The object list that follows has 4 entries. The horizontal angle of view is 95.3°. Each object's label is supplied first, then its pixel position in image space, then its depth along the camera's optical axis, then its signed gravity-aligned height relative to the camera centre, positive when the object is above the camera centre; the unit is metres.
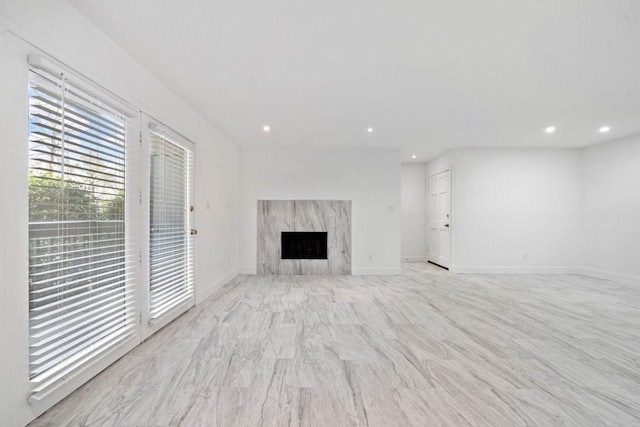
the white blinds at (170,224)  2.96 -0.12
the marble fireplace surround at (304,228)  6.05 -0.30
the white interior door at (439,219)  6.54 -0.13
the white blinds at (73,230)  1.70 -0.11
